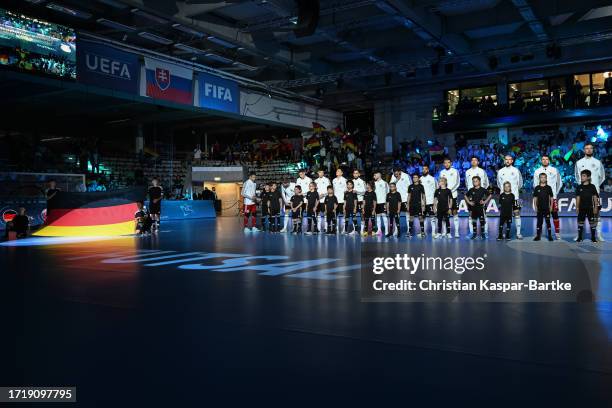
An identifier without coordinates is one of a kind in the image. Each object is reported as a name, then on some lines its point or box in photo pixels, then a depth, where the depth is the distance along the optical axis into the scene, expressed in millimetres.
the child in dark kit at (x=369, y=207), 13715
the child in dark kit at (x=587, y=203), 10484
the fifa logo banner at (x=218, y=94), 21656
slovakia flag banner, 19375
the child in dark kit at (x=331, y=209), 14597
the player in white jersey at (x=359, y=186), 15133
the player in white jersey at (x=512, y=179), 11922
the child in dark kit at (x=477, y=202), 11789
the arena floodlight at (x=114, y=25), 16375
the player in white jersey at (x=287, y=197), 16188
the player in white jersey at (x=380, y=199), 14048
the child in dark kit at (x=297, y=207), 15523
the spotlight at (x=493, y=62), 22297
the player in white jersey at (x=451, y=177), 13033
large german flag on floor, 15172
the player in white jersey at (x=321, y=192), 15188
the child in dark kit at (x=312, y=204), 15023
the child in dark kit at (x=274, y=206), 16234
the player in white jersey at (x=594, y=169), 11469
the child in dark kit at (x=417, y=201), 12930
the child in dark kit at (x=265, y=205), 16469
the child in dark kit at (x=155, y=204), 15672
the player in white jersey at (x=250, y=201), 16188
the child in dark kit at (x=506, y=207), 11281
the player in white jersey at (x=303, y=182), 16250
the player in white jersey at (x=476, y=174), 12281
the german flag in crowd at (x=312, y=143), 29047
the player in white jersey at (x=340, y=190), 15172
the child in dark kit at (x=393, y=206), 13180
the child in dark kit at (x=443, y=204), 12438
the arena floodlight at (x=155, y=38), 17586
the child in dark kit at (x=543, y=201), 10977
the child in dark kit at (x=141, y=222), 15289
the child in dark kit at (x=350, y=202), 14250
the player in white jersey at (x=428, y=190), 14148
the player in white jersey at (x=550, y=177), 11516
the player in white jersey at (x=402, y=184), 14398
